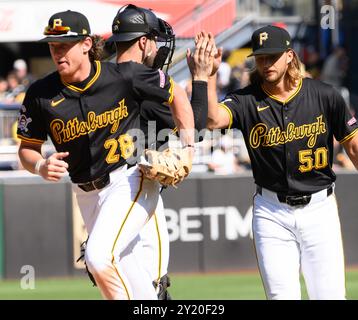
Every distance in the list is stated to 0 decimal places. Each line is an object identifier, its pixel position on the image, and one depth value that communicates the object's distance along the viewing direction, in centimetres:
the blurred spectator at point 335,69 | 1622
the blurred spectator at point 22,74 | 1614
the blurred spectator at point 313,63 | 1664
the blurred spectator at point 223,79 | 1547
